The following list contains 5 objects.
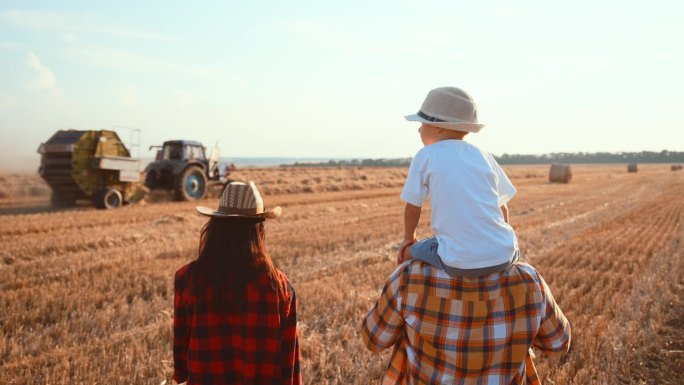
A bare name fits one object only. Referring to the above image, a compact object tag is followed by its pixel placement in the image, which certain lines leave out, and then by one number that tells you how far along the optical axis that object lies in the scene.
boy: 2.01
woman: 2.24
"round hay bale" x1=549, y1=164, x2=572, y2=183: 33.14
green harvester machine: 14.73
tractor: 17.02
